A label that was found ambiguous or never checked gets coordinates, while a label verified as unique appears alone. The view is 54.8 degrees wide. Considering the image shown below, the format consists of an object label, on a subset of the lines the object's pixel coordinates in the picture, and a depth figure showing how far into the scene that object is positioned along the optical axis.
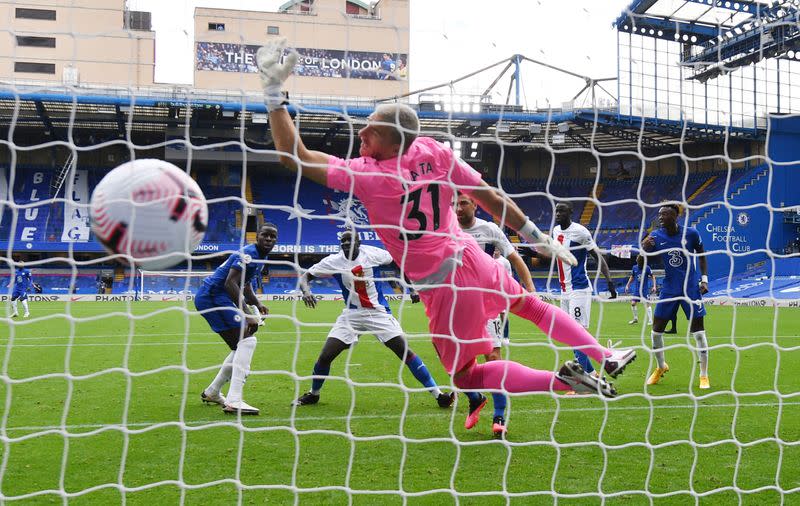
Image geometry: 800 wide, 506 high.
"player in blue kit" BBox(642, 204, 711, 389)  8.27
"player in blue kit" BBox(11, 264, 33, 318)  20.20
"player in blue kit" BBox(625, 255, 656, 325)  19.00
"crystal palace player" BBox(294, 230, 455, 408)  7.37
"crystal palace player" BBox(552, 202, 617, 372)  8.69
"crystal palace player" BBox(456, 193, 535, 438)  5.38
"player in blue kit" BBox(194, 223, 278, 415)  6.96
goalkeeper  4.12
